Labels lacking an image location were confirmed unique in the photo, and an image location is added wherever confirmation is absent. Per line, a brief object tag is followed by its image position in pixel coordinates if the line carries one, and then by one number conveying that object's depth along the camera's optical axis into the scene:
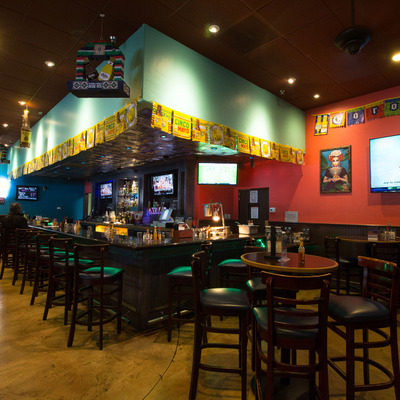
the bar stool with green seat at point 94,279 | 2.79
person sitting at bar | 5.73
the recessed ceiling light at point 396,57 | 4.30
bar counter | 3.19
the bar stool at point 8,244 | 5.55
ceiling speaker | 3.38
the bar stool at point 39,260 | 3.80
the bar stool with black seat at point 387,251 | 4.02
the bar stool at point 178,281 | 2.91
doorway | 7.38
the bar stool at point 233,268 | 3.45
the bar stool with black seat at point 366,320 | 1.83
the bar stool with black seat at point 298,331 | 1.58
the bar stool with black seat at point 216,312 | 1.96
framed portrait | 5.82
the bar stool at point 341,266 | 4.39
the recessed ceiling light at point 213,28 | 3.66
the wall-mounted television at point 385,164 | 5.13
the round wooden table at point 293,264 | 2.02
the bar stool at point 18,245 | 4.93
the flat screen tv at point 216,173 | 5.92
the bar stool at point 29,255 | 4.41
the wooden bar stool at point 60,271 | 3.28
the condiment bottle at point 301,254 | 2.39
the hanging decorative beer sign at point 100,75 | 3.40
